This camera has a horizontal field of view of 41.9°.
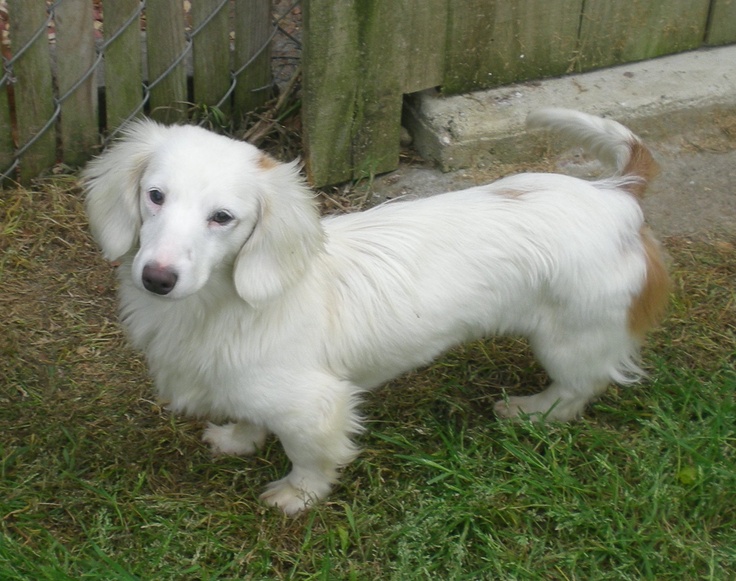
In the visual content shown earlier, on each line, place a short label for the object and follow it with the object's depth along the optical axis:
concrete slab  3.98
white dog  2.36
